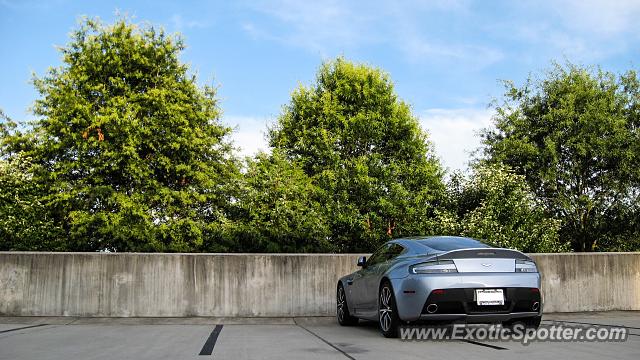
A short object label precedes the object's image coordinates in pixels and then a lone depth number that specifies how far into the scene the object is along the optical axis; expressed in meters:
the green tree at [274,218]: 22.91
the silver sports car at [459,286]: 6.83
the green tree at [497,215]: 21.23
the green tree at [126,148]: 25.84
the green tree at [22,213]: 21.80
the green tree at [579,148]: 30.17
